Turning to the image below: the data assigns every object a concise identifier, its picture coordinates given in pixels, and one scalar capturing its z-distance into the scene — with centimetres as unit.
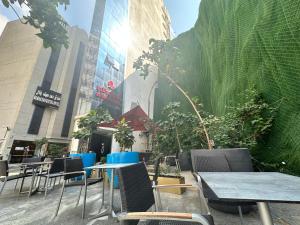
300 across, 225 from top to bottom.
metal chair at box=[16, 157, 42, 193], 475
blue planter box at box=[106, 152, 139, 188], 378
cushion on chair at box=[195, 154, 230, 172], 215
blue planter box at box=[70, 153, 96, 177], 511
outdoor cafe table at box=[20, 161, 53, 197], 347
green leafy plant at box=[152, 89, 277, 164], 314
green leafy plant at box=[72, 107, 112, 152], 610
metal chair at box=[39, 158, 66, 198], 362
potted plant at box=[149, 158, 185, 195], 337
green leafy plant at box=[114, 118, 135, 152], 490
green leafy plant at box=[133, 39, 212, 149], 704
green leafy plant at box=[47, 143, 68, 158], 2096
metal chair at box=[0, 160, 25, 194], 321
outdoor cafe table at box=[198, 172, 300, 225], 70
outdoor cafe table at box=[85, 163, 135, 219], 217
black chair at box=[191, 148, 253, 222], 214
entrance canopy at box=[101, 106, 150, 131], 554
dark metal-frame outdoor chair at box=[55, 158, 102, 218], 251
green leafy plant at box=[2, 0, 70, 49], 177
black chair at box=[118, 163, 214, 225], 77
